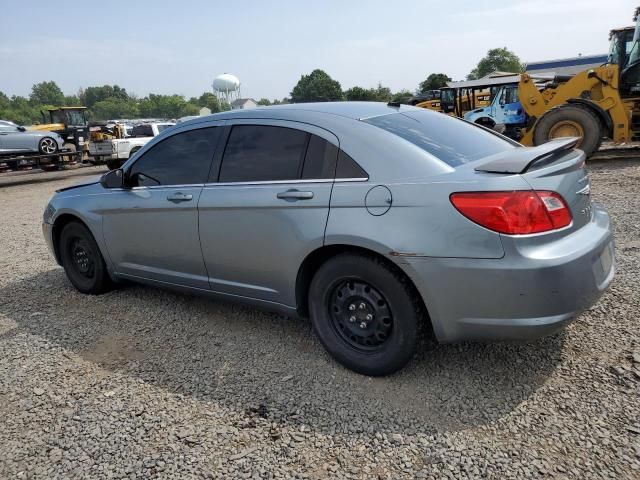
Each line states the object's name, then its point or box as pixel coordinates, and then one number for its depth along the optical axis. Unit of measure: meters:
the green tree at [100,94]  156.25
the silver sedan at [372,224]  2.43
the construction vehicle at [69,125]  21.88
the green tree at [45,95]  143.75
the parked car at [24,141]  17.36
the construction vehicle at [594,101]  11.02
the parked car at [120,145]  18.06
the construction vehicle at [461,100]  20.03
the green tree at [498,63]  85.88
